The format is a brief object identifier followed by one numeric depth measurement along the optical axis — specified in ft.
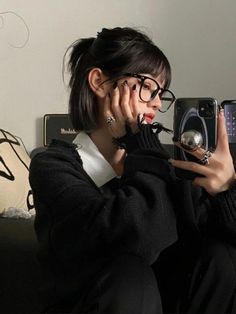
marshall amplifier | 5.05
